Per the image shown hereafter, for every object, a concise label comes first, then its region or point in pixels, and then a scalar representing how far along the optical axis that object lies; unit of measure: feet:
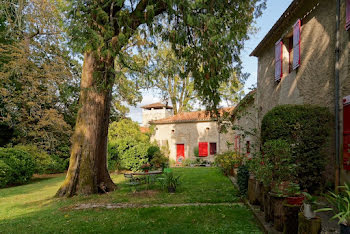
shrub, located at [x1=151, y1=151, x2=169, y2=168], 52.13
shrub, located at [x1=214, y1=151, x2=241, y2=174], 37.60
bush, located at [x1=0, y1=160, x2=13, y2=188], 37.63
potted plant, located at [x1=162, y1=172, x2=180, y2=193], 26.21
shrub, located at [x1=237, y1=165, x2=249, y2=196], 21.68
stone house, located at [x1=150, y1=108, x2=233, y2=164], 69.67
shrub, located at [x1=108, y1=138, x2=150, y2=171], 50.16
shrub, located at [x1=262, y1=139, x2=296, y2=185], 13.88
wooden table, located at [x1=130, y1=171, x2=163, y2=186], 29.05
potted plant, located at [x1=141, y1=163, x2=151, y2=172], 30.60
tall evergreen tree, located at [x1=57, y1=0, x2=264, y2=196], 18.39
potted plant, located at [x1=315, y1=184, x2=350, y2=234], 8.18
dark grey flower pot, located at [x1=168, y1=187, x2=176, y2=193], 26.20
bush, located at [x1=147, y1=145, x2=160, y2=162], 57.47
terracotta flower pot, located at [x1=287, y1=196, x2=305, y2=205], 12.07
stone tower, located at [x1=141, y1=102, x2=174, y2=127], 106.11
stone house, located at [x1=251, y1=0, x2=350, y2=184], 17.83
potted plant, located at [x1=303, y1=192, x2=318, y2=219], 9.45
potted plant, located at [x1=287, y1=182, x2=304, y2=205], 12.09
